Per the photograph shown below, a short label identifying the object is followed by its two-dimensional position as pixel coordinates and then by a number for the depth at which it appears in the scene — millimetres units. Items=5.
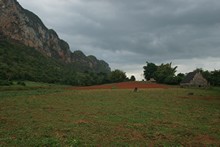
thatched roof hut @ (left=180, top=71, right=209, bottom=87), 48967
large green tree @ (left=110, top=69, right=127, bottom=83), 64751
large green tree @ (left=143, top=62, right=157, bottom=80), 68251
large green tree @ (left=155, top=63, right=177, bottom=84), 54699
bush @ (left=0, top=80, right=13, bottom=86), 36435
